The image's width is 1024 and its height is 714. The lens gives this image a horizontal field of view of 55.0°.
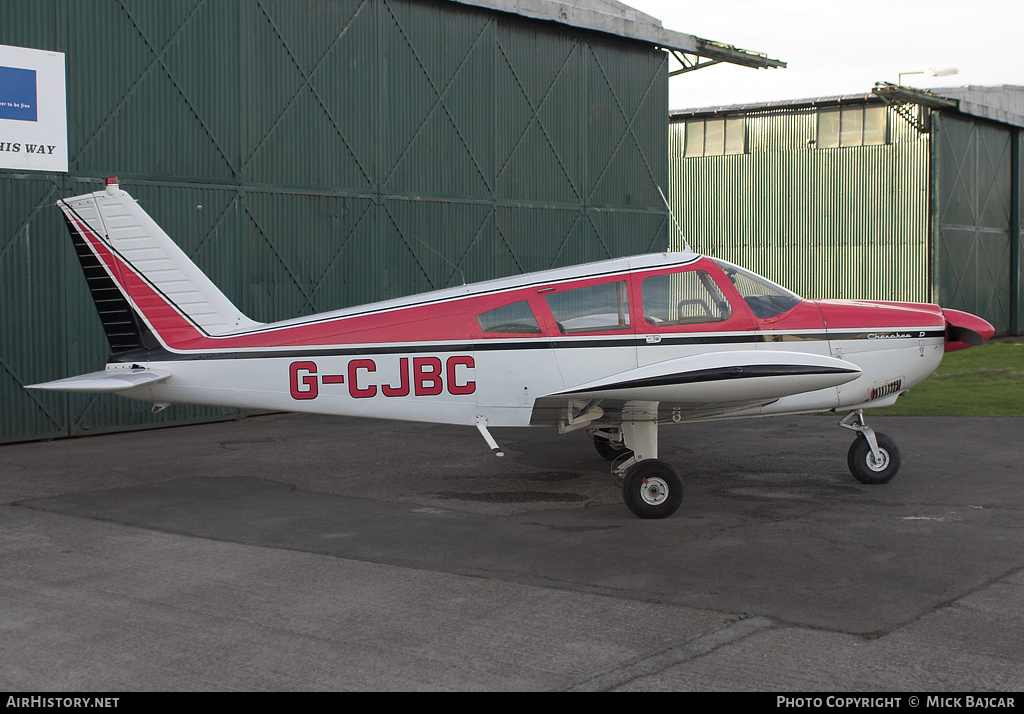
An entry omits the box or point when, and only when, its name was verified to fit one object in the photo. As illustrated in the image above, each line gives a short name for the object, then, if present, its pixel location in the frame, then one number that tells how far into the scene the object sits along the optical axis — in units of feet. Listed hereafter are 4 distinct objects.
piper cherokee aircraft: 29.50
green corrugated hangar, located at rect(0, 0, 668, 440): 46.47
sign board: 44.45
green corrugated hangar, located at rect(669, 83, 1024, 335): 110.93
